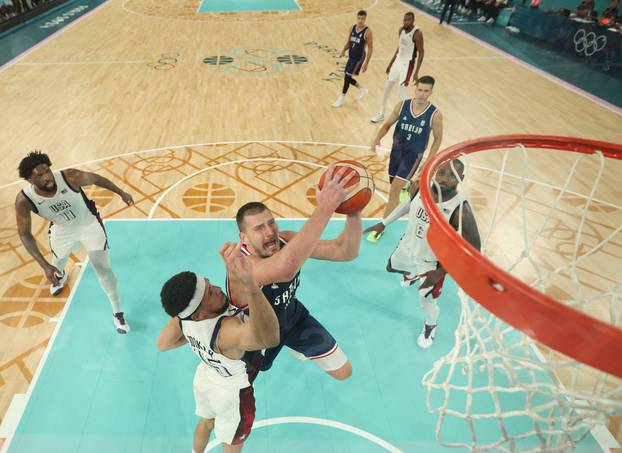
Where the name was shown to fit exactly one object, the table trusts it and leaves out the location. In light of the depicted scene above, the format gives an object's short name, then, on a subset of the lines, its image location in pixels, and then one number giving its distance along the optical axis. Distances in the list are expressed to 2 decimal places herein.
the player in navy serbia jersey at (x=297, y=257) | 1.83
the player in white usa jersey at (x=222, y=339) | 1.75
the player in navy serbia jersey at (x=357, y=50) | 7.75
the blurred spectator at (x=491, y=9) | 16.23
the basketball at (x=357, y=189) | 2.20
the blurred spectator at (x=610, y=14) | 12.47
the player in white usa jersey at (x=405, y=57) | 7.29
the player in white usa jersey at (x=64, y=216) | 3.28
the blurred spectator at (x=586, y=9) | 13.40
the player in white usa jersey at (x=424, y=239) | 3.05
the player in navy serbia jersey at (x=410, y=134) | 4.65
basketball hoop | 1.34
